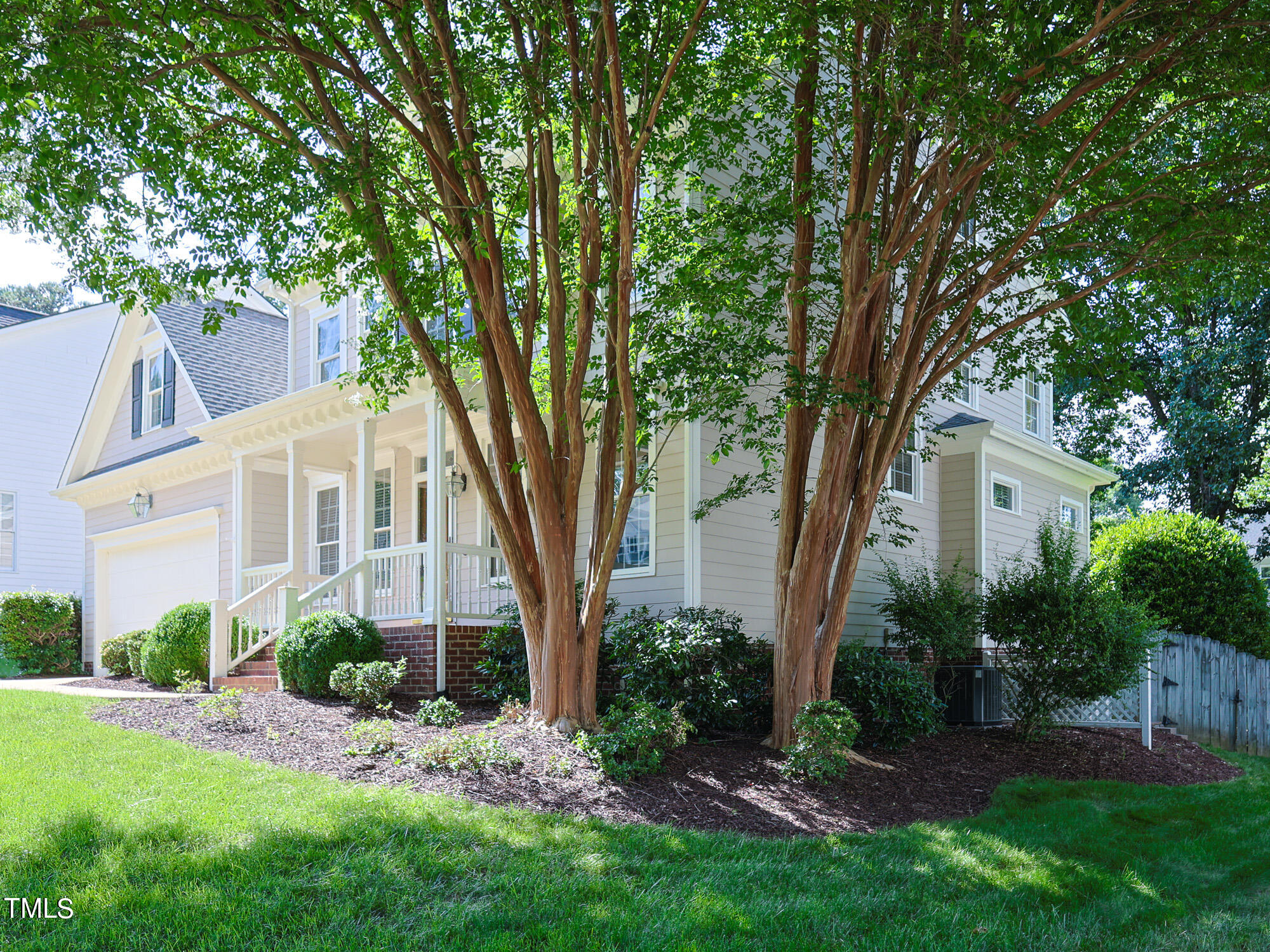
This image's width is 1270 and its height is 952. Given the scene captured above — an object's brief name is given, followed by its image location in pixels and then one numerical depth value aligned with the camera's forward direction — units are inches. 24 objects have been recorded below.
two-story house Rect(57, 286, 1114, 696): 466.6
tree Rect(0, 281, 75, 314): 1744.6
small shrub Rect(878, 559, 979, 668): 479.2
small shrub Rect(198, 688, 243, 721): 366.6
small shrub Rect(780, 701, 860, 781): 323.0
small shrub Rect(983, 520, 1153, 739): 403.9
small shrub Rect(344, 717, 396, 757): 312.7
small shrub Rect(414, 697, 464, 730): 363.9
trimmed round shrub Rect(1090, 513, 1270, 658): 538.6
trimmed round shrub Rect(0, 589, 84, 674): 756.6
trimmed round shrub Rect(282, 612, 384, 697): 441.1
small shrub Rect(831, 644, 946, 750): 389.7
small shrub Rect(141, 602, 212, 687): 541.6
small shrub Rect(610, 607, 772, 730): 385.7
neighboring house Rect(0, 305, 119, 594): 876.0
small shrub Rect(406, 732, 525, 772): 294.4
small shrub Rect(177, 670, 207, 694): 461.1
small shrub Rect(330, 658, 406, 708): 410.3
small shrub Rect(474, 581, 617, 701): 426.0
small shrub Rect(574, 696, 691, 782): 305.6
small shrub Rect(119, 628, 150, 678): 625.9
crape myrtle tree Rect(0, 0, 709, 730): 297.0
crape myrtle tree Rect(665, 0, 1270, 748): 302.7
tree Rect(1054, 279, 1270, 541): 890.7
